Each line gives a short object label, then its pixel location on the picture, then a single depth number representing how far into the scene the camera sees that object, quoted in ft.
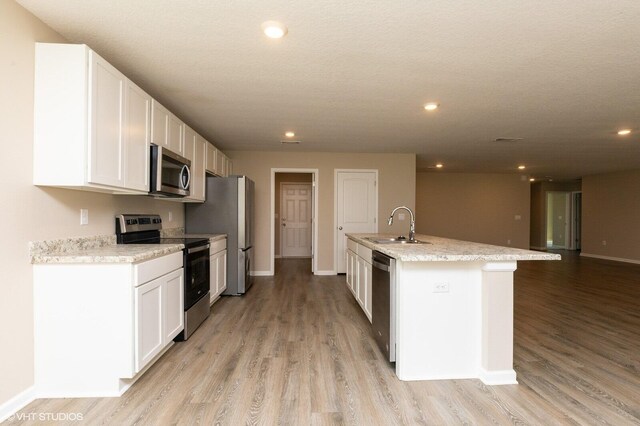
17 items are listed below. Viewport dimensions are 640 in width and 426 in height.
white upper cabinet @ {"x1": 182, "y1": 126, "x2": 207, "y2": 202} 12.23
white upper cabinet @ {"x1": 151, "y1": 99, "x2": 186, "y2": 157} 9.50
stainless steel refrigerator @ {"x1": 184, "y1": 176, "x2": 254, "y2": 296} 14.66
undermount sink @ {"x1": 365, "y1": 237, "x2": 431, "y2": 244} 10.58
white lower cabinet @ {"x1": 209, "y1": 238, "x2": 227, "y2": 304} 12.66
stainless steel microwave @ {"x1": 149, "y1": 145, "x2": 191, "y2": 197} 9.34
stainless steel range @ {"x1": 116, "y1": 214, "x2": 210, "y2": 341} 9.52
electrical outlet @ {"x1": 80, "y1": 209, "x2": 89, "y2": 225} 7.87
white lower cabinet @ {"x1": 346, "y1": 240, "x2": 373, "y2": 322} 10.63
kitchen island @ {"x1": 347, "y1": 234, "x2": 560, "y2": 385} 7.39
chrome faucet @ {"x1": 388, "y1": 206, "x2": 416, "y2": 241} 10.96
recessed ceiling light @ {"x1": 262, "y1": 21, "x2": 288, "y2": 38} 6.68
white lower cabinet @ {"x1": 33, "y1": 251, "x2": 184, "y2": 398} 6.63
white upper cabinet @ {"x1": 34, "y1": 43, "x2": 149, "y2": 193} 6.54
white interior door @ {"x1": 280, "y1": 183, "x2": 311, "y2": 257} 28.76
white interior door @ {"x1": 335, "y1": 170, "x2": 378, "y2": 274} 20.15
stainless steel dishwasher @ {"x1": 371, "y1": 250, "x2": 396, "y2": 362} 7.84
